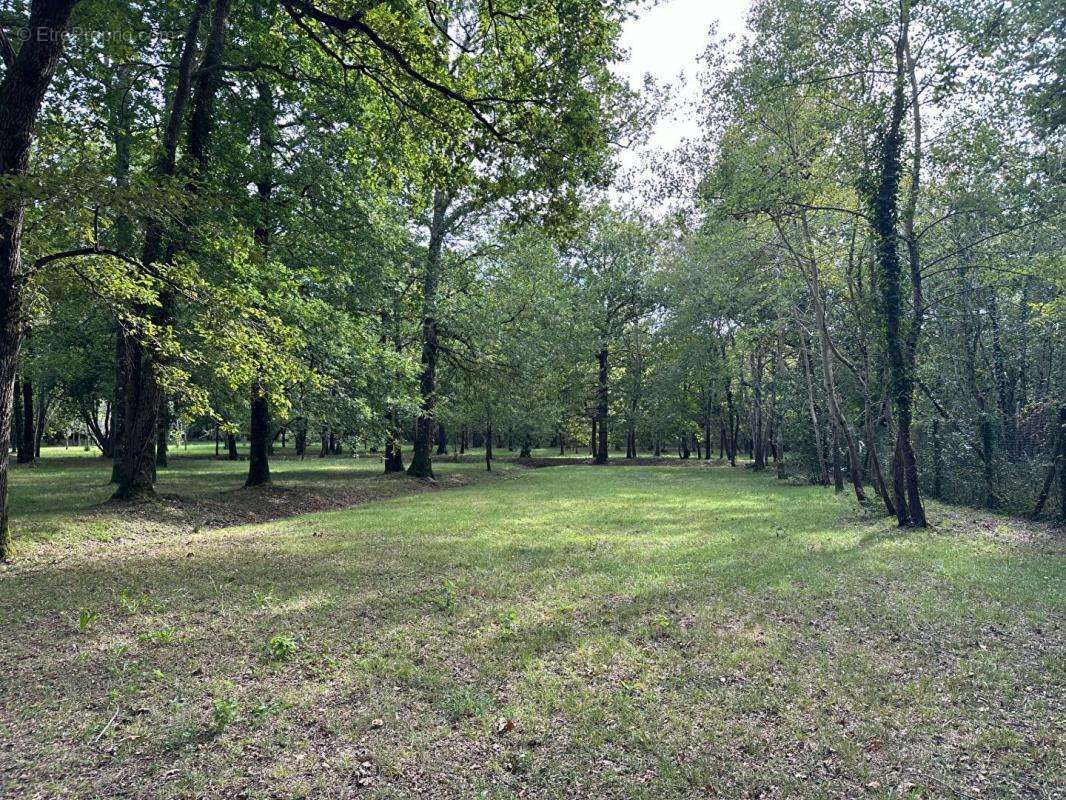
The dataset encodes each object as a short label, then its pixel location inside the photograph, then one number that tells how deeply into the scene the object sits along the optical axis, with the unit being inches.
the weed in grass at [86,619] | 203.6
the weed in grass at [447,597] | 232.7
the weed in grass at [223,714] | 140.6
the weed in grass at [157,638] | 193.6
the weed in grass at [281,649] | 181.6
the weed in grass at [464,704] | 149.5
